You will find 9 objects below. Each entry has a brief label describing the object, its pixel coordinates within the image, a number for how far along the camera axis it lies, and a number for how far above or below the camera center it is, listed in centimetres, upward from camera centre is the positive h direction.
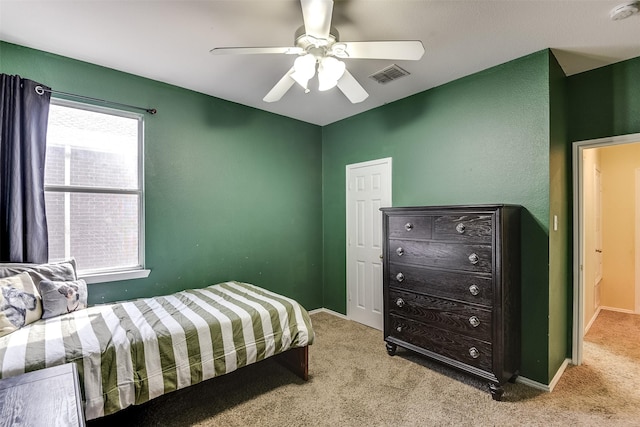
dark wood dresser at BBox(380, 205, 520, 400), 221 -61
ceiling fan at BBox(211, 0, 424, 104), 169 +96
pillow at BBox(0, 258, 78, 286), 205 -40
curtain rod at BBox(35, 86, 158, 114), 228 +96
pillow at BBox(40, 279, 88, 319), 205 -58
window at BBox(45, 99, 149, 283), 246 +21
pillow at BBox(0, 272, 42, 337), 179 -56
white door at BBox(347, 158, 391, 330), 356 -30
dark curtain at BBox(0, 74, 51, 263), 214 +31
